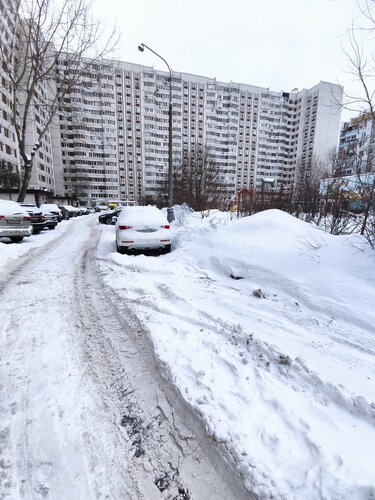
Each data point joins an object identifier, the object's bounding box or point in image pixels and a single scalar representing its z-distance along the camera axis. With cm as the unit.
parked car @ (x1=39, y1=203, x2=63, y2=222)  1940
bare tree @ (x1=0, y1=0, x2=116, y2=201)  1478
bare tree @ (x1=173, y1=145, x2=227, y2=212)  1927
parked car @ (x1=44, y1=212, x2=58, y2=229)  1586
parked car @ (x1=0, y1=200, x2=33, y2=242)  984
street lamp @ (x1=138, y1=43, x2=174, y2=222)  1197
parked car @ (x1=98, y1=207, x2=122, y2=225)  2270
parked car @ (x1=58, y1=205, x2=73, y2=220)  2744
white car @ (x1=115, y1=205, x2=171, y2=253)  764
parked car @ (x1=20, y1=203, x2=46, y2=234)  1360
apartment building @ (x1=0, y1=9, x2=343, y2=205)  7406
